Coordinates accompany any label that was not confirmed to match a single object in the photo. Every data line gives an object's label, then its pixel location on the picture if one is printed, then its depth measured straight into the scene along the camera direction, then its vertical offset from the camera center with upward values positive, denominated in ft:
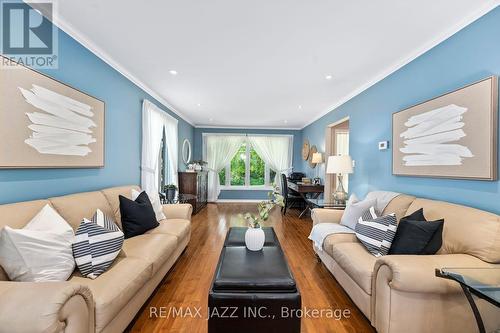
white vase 6.83 -2.25
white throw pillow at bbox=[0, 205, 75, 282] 4.29 -1.76
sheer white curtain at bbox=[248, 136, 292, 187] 24.39 +1.66
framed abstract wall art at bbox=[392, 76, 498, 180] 5.77 +1.00
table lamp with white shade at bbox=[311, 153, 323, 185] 17.64 +0.52
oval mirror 20.29 +1.33
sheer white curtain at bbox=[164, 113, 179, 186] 15.79 +1.59
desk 17.26 -1.74
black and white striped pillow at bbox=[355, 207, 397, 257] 6.42 -2.01
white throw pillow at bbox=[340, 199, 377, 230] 8.76 -1.78
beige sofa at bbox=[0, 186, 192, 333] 3.21 -2.40
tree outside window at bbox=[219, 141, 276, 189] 24.94 -0.69
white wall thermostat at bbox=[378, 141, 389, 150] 9.87 +0.99
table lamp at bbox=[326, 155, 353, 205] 11.54 +0.13
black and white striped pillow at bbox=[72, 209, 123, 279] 5.08 -1.99
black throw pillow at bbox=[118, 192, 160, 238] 7.91 -1.91
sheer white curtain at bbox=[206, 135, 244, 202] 24.17 +1.48
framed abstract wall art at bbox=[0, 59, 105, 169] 5.43 +1.21
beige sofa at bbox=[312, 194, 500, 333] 4.66 -2.58
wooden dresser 18.30 -1.62
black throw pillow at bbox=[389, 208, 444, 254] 5.72 -1.85
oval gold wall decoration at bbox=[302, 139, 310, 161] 21.45 +1.64
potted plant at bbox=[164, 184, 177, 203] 14.74 -1.79
